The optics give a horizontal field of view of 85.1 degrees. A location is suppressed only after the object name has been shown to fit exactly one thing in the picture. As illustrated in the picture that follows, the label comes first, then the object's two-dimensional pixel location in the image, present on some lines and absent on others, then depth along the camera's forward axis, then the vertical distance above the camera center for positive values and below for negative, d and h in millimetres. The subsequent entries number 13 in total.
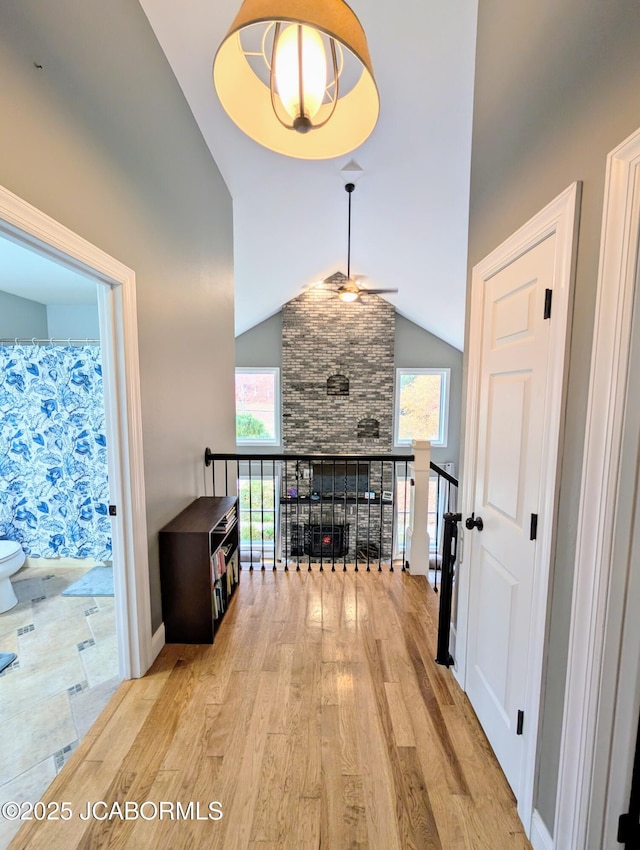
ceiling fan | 5066 +1647
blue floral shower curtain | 3068 -470
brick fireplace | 7445 +270
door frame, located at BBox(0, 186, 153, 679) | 1633 -272
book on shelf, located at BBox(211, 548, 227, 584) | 2180 -1061
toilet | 2480 -1254
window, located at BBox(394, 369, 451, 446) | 7934 -37
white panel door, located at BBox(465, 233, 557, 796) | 1203 -331
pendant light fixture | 789 +898
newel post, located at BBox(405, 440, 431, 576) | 2932 -1020
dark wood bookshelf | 2029 -1062
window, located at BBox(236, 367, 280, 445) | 7801 -125
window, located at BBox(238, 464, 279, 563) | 8125 -2839
